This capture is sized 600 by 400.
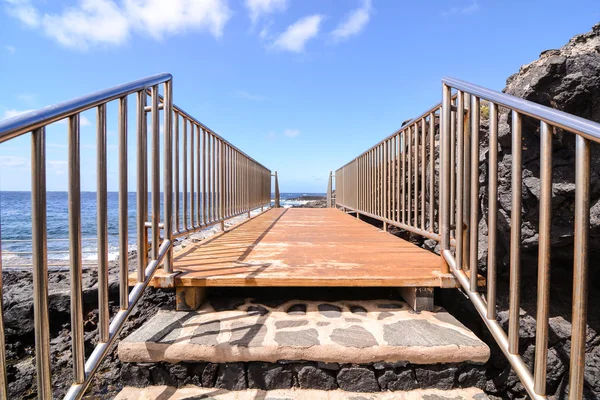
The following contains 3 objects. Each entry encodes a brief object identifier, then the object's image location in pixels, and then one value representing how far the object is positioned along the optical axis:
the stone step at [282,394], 1.35
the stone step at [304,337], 1.39
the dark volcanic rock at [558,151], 2.36
